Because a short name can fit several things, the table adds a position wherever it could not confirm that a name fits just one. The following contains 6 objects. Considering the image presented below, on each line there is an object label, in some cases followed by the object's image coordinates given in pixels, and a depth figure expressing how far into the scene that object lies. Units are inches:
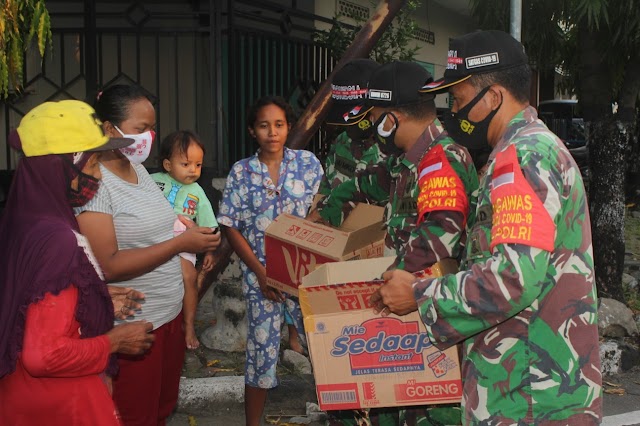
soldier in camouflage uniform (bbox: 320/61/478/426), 114.0
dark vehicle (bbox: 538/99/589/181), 805.9
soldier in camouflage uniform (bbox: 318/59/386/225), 173.6
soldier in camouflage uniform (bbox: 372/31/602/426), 88.6
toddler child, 170.9
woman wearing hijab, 91.4
